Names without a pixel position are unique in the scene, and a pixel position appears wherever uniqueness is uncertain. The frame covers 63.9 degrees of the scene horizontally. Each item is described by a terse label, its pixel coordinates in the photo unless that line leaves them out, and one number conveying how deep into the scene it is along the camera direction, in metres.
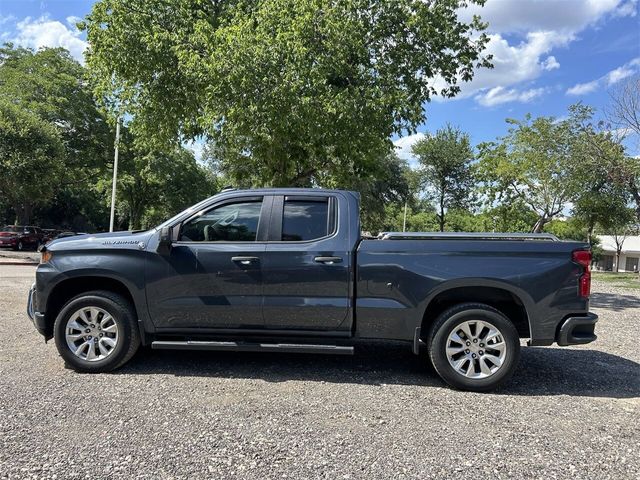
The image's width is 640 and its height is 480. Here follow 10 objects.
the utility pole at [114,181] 26.16
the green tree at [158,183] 34.89
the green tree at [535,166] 22.62
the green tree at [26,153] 21.20
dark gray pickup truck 4.97
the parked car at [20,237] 28.75
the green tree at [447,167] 37.06
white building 66.12
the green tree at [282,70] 10.97
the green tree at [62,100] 27.95
